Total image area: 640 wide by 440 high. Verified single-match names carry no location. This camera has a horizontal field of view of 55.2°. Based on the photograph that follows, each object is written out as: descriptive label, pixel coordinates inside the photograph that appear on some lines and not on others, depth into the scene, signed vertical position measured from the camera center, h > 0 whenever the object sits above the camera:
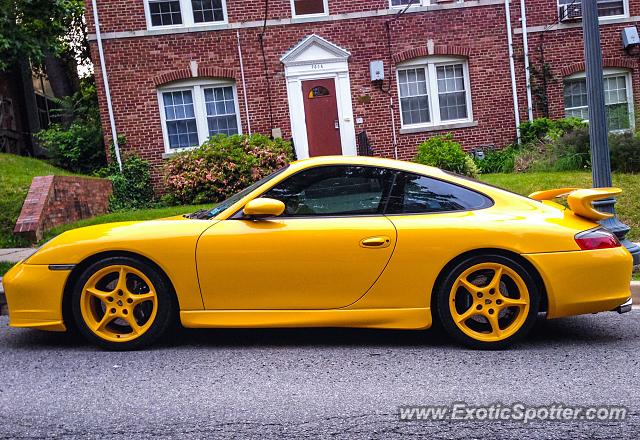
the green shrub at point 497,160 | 14.81 -0.61
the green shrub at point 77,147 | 15.97 +0.89
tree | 13.36 +3.83
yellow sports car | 4.12 -0.78
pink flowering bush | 12.92 -0.05
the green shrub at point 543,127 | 15.21 +0.06
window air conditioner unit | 15.94 +2.99
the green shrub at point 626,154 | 10.58 -0.56
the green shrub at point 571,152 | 11.59 -0.47
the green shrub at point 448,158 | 12.57 -0.34
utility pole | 6.14 +0.13
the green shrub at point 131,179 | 14.49 -0.10
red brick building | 15.19 +2.09
